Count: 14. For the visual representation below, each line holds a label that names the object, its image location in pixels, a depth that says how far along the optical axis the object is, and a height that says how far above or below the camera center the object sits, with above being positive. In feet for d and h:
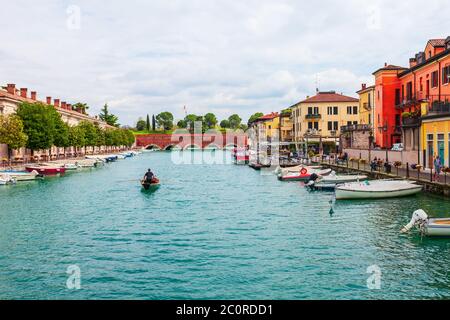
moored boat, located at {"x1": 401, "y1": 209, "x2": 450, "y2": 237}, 69.87 -11.70
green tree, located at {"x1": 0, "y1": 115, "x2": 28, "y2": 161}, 200.13 +8.08
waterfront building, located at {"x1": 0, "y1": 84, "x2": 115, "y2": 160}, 242.17 +28.25
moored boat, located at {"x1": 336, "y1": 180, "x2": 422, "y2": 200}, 112.57 -10.56
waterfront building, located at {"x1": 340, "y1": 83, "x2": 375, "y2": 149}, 226.38 +9.31
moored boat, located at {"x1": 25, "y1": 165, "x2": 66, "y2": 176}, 200.01 -8.08
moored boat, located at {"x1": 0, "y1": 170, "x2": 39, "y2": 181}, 175.14 -8.86
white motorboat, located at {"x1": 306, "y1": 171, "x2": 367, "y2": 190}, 139.33 -10.16
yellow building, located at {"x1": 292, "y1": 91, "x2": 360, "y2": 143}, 319.27 +21.82
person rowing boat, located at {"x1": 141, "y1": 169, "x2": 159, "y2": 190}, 145.07 -9.91
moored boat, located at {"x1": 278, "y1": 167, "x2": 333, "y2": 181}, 171.32 -10.11
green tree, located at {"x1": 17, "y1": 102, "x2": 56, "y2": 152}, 231.09 +12.99
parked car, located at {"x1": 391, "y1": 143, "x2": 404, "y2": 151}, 174.50 -0.41
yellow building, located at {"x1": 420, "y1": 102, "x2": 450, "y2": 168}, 125.49 +3.01
